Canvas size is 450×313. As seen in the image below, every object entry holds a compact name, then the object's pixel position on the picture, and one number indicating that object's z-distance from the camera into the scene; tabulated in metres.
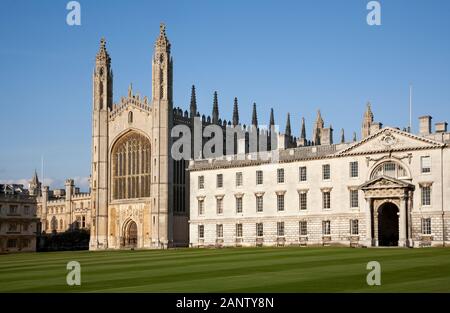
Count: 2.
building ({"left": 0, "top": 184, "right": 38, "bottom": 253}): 89.38
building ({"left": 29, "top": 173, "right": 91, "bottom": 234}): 119.38
